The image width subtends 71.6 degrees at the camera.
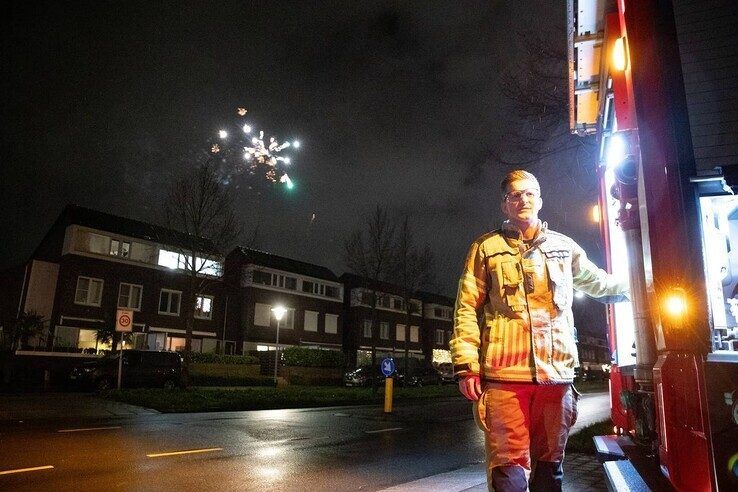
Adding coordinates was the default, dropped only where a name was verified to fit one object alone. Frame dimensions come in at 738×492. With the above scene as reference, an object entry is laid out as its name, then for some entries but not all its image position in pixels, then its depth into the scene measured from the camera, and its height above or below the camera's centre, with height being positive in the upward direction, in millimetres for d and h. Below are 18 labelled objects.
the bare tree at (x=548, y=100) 9852 +4959
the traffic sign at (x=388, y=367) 14922 -294
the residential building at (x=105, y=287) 29453 +3874
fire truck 2090 +641
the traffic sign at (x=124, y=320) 16375 +973
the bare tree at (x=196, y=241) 20922 +4598
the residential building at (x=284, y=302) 40156 +4384
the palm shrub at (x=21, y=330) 24609 +876
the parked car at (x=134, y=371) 20859 -821
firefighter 2617 +85
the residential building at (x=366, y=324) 48453 +3116
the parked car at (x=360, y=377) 30453 -1223
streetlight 21797 +1819
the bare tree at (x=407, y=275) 28531 +4569
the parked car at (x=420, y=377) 31766 -1249
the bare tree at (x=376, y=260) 26844 +4973
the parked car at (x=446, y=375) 37731 -1258
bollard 14799 -1141
